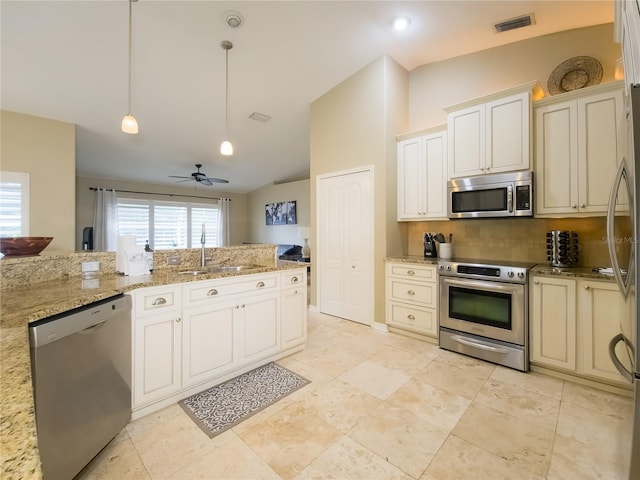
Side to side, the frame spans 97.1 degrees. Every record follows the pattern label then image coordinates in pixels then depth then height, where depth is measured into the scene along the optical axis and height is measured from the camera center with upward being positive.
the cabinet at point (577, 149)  2.33 +0.80
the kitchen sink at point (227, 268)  2.64 -0.25
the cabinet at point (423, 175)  3.30 +0.81
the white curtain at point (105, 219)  6.68 +0.55
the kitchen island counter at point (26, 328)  0.46 -0.32
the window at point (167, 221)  7.24 +0.58
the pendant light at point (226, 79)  2.96 +2.15
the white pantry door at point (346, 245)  3.68 -0.05
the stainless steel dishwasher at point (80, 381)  1.21 -0.69
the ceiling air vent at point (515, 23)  2.79 +2.22
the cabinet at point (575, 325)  2.13 -0.68
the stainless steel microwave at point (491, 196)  2.67 +0.46
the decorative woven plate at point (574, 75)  2.70 +1.64
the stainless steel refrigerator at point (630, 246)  1.10 -0.03
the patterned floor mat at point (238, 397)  1.87 -1.16
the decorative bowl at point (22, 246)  1.84 -0.02
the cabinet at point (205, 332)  1.87 -0.70
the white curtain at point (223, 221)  8.84 +0.65
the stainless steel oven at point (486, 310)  2.49 -0.66
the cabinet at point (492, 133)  2.69 +1.10
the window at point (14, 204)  3.67 +0.51
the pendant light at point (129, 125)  2.29 +0.96
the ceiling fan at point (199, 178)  6.09 +1.42
